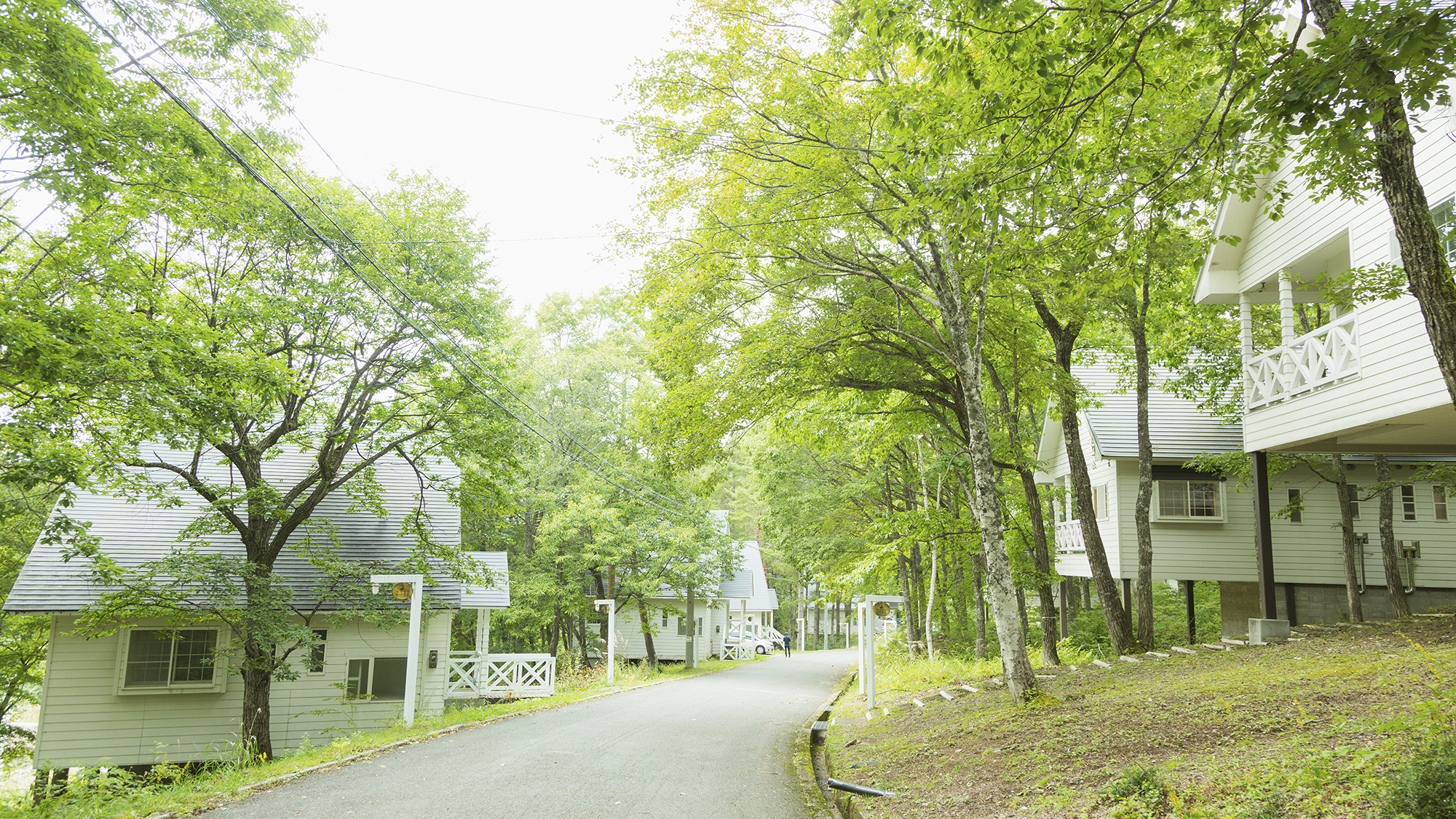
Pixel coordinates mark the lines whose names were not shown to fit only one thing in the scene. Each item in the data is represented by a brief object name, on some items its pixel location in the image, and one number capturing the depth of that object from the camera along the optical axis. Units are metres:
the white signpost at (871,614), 13.39
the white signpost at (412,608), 12.87
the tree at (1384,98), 4.64
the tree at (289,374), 11.71
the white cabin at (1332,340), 10.55
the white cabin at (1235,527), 17.86
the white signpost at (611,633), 20.81
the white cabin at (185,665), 15.50
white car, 44.41
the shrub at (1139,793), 5.22
